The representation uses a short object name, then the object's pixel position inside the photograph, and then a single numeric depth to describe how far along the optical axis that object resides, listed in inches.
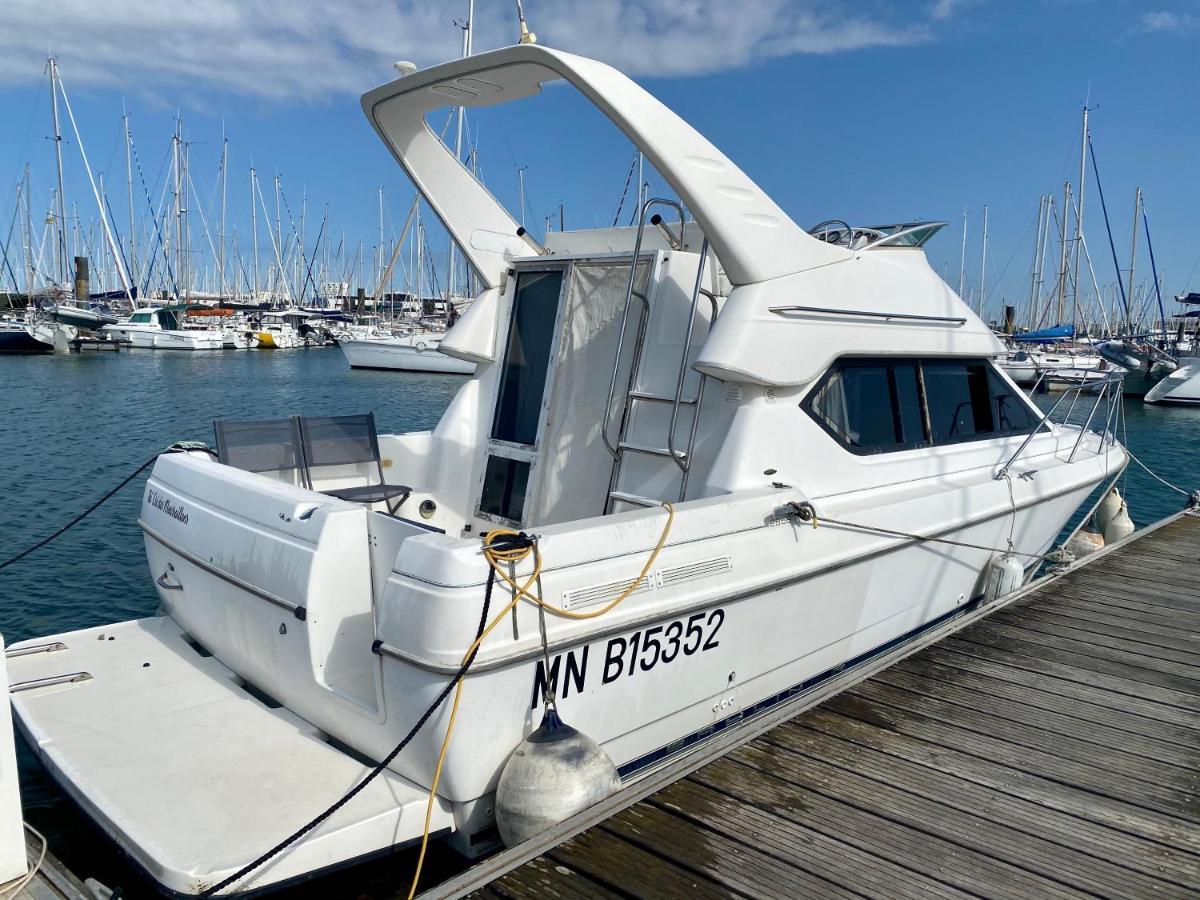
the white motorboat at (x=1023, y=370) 1479.3
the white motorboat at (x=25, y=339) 1829.5
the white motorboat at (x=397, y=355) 1686.8
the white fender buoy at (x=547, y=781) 138.6
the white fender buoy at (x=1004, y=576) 261.4
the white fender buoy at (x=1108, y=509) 420.5
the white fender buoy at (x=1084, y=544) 370.6
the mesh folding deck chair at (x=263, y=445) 213.9
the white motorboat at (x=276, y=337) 2295.8
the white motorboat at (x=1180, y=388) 1318.9
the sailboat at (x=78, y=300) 1975.9
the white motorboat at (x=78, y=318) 2114.9
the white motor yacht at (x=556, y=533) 139.1
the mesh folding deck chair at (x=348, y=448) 228.9
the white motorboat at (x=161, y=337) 2059.5
